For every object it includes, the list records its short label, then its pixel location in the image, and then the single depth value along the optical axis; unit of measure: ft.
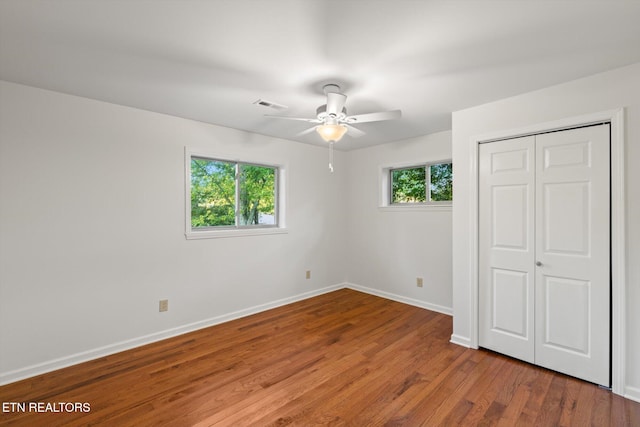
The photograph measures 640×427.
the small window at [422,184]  12.67
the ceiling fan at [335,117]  7.57
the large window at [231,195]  11.24
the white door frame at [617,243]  6.83
